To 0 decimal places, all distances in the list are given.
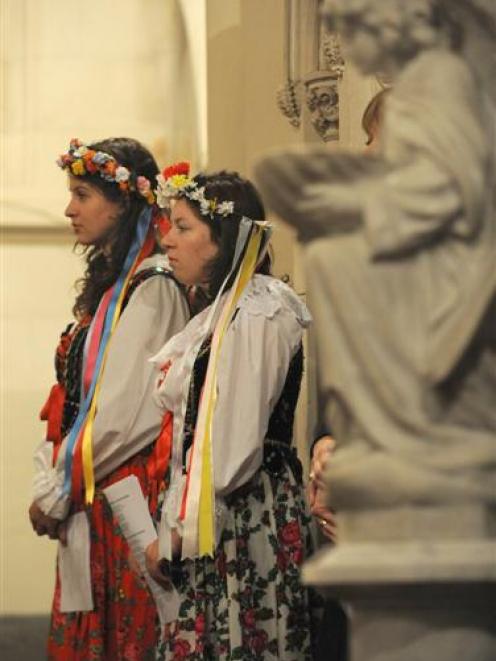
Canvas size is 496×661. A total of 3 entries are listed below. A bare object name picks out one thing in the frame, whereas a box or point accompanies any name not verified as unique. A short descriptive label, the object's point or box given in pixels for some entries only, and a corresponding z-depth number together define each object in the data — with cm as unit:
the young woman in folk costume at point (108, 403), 862
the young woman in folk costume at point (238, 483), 741
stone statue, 381
